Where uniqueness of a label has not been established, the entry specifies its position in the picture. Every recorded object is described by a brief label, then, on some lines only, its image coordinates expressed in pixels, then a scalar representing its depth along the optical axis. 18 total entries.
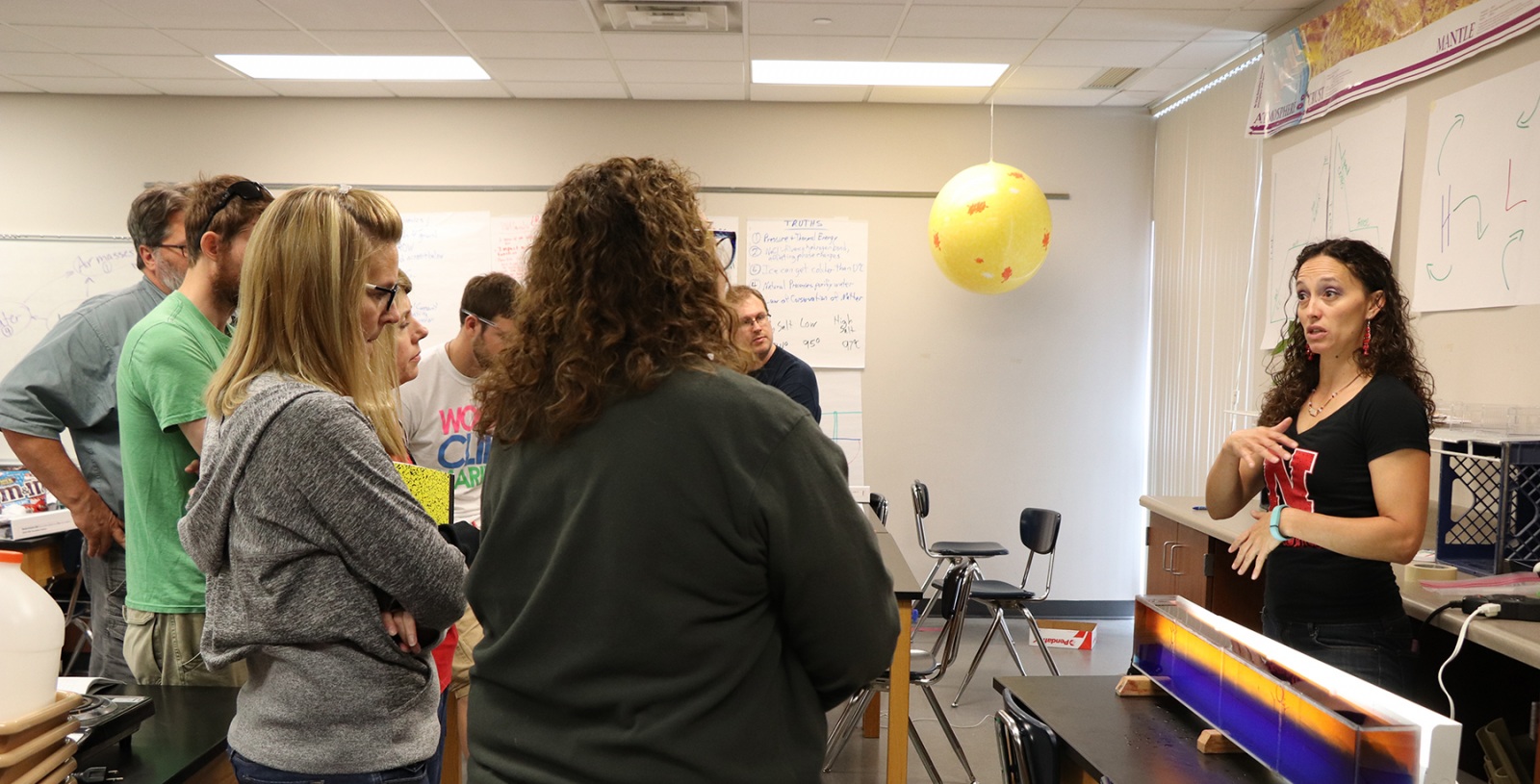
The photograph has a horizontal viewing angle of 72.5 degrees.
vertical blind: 4.35
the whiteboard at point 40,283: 5.31
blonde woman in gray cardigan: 1.22
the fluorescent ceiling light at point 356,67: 4.71
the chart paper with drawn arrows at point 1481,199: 2.75
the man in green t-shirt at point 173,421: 1.55
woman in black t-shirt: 1.92
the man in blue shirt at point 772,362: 3.60
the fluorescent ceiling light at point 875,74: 4.75
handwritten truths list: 5.43
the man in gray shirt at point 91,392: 2.24
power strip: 1.94
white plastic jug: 1.18
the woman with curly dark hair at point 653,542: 1.06
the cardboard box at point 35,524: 3.83
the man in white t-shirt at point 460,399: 2.73
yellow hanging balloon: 4.50
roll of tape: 2.31
